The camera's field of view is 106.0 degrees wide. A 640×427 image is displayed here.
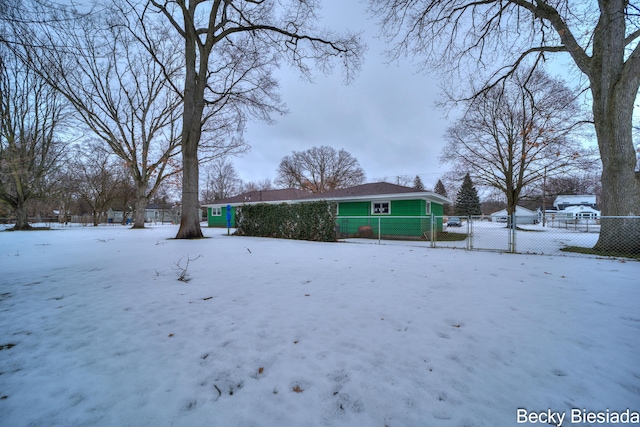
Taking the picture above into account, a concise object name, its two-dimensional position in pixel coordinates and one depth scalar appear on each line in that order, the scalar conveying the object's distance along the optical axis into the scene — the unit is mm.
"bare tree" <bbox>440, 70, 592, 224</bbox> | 14995
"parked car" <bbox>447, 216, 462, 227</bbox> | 30719
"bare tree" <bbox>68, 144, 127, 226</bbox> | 23906
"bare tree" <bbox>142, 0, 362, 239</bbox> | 10109
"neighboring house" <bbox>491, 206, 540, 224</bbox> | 36719
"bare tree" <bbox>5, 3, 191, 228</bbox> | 14234
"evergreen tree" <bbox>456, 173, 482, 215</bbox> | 40188
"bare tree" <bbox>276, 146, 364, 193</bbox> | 37062
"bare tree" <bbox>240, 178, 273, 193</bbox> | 53719
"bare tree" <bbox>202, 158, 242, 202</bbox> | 45219
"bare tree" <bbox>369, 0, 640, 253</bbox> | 6941
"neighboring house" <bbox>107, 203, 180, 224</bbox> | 46456
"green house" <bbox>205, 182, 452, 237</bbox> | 13742
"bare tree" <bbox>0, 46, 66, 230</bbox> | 14836
